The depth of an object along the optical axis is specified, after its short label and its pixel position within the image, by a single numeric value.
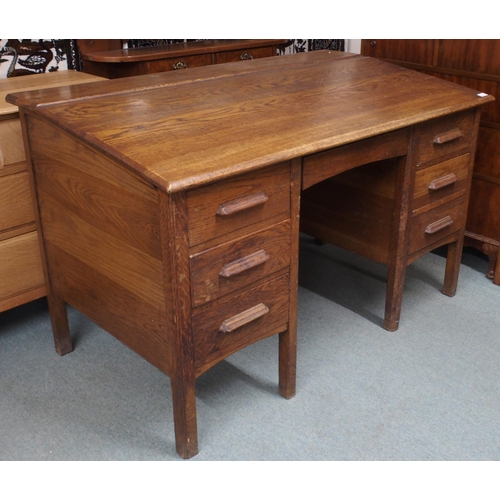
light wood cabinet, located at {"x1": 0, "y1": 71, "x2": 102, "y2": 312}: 2.18
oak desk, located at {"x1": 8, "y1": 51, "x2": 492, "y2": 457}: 1.68
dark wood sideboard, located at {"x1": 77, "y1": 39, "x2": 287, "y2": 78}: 2.98
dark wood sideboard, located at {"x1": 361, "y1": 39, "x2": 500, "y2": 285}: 2.69
